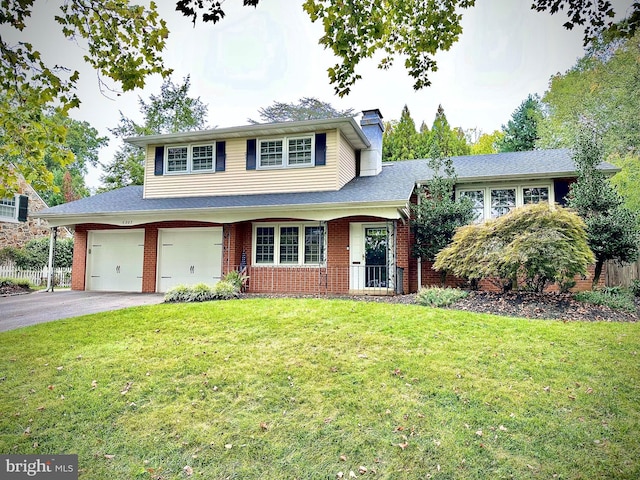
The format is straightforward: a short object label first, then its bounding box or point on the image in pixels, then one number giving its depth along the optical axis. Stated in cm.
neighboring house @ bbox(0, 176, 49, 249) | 2096
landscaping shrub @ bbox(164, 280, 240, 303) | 1068
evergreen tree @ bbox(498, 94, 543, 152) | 2739
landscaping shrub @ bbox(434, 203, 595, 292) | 912
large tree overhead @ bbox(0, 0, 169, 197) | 470
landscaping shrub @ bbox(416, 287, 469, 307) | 956
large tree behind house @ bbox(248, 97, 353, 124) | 3488
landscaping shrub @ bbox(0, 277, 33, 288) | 1481
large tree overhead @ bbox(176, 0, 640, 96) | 385
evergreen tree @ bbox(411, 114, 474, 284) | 1233
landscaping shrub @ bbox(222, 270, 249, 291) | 1207
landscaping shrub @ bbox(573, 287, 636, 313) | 906
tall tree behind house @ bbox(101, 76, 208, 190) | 2866
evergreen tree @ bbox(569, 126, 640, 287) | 1042
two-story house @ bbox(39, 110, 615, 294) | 1281
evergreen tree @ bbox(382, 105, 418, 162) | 2561
